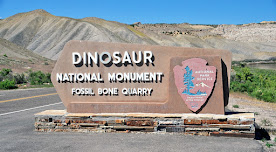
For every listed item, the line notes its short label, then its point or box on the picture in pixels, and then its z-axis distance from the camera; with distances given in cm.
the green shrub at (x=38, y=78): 2827
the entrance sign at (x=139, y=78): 824
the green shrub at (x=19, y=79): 2790
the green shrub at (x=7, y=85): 2362
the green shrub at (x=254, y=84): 1819
